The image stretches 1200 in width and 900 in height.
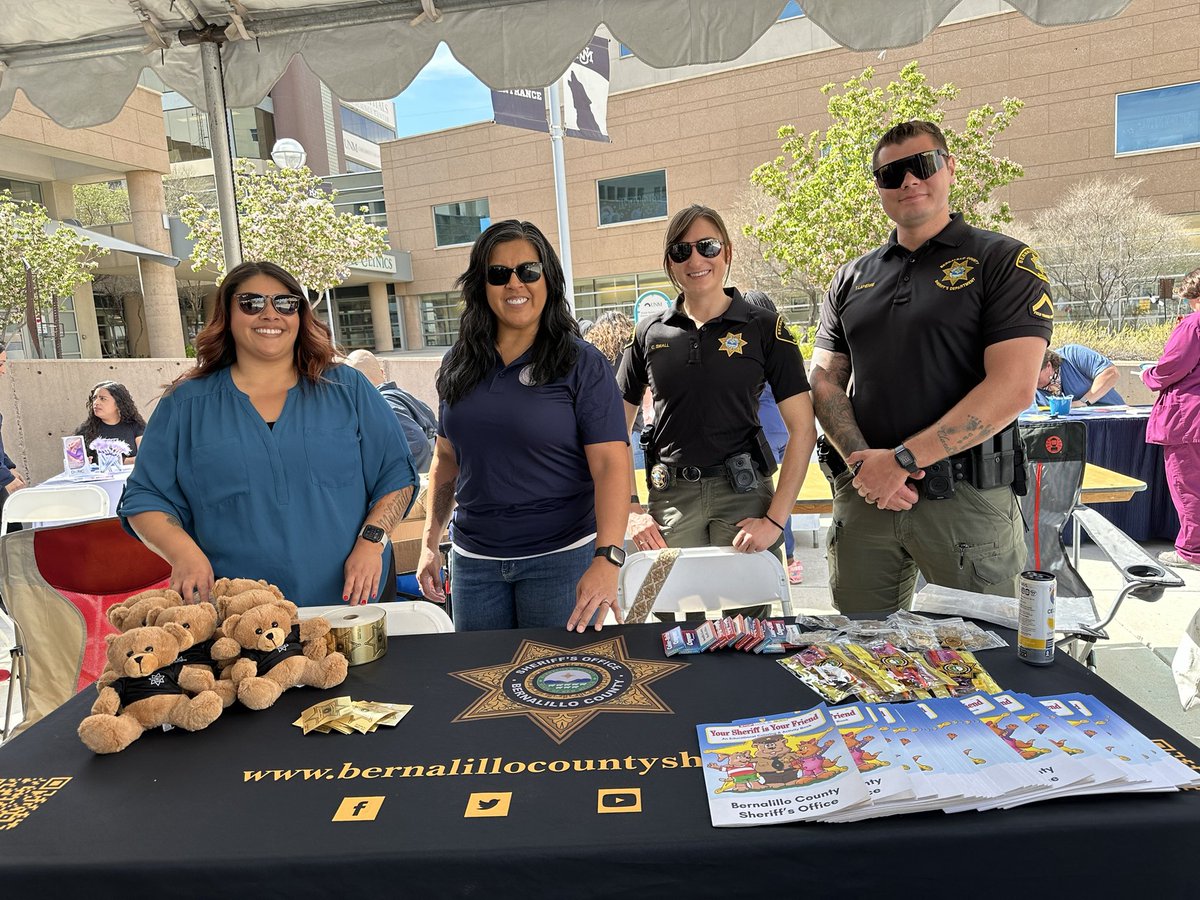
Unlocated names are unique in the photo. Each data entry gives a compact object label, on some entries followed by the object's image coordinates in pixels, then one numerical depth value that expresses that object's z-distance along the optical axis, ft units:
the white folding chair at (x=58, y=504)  13.73
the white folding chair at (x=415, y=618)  6.19
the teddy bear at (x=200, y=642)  4.47
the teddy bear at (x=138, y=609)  4.81
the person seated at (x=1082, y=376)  19.33
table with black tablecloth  3.17
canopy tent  8.78
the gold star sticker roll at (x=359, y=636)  5.08
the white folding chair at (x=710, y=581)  6.89
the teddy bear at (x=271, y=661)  4.57
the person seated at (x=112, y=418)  18.79
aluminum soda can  4.66
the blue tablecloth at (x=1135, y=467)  16.87
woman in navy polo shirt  6.50
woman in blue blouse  6.29
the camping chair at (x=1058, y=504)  10.13
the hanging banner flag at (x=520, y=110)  19.71
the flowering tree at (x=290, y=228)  46.24
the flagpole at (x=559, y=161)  22.26
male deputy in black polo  6.63
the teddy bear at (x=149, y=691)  4.29
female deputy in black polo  7.61
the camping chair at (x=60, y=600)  8.03
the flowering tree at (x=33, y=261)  43.42
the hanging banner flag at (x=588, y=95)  21.84
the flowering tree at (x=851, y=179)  43.65
